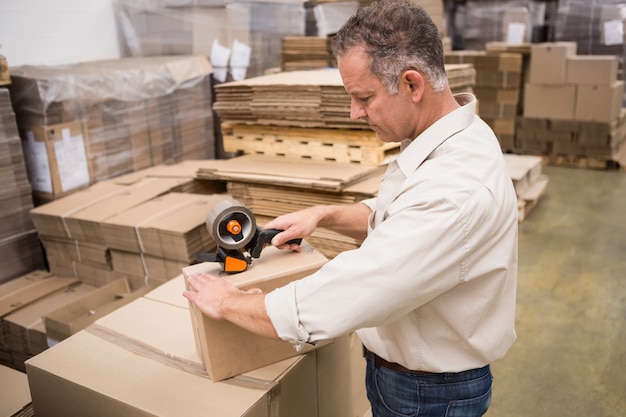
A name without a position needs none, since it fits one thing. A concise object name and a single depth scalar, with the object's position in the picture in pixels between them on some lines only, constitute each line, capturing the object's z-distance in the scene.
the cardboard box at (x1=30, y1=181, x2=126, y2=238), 3.87
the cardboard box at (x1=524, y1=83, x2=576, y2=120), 8.13
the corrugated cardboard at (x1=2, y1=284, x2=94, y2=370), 3.39
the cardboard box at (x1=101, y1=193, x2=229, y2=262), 3.46
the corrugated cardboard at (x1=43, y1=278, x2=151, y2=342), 3.15
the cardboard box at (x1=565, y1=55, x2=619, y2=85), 7.70
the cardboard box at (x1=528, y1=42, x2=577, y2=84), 8.00
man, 1.39
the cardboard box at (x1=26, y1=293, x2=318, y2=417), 1.78
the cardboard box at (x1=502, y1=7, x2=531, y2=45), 9.78
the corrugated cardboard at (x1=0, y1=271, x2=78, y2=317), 3.64
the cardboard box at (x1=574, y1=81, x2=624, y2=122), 7.75
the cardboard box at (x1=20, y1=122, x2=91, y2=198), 4.05
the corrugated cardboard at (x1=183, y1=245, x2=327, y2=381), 1.79
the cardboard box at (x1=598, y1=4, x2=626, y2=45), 9.05
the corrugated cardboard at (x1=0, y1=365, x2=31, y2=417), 2.35
